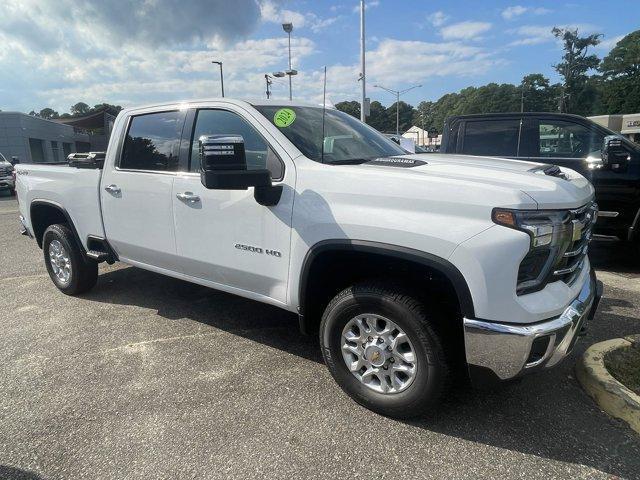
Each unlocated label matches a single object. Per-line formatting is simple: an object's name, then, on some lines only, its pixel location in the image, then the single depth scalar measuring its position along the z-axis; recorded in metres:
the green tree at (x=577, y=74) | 75.75
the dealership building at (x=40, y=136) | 29.45
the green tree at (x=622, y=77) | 65.69
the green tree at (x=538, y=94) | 79.75
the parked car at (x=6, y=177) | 18.66
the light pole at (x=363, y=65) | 19.49
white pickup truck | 2.29
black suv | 5.63
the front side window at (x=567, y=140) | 5.95
